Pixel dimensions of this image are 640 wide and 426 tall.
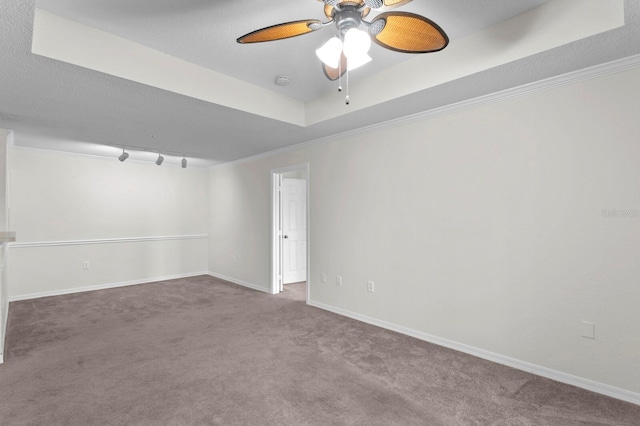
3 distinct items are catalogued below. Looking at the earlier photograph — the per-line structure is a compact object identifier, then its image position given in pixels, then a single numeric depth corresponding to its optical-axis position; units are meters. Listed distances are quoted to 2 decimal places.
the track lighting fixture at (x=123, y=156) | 5.21
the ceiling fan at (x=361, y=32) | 1.52
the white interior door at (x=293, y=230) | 5.91
